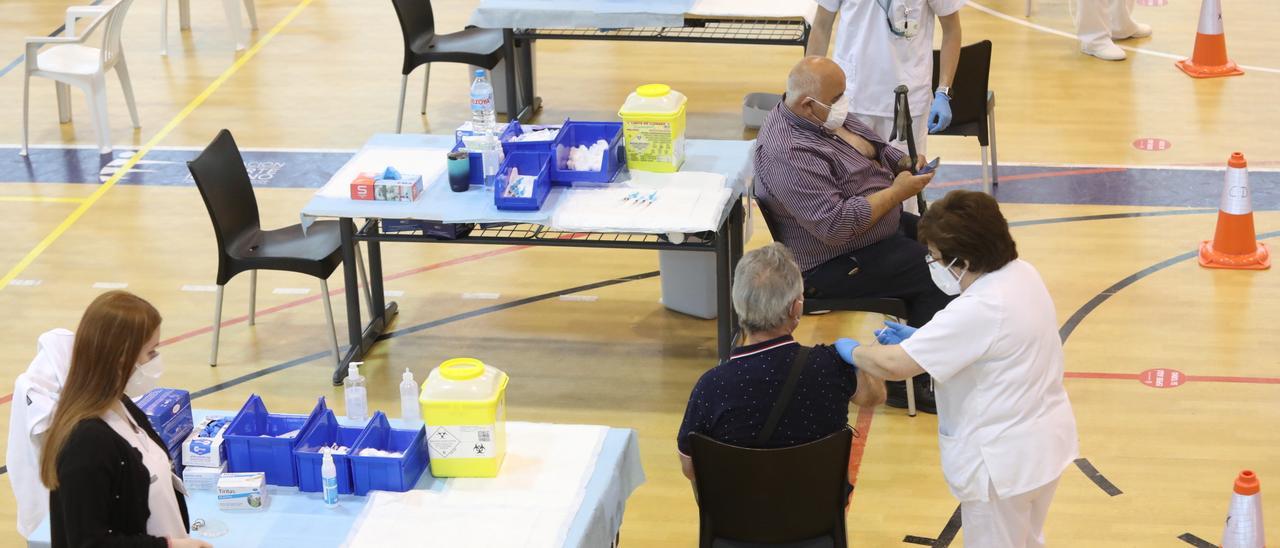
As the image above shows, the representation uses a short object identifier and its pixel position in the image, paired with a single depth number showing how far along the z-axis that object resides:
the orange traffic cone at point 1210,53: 9.48
